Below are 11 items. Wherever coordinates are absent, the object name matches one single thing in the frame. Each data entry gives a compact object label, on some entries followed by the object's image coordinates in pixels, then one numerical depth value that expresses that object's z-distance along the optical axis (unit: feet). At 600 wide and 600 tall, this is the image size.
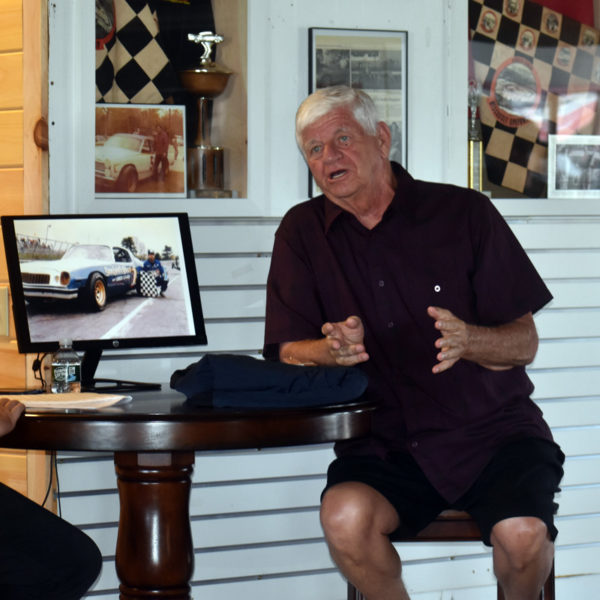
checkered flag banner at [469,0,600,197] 20.79
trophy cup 19.02
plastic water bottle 14.97
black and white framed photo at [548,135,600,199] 21.20
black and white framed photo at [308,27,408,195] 19.33
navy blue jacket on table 13.06
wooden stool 14.32
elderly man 13.85
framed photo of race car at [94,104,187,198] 18.36
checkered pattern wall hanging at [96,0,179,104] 18.46
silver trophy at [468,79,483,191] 20.31
